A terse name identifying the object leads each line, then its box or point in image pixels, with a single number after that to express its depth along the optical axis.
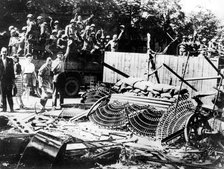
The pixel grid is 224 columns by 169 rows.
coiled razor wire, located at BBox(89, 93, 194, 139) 6.67
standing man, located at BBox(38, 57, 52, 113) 9.48
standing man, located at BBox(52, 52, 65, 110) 10.05
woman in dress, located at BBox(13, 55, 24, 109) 9.90
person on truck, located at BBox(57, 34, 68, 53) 13.24
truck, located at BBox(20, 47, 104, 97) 12.88
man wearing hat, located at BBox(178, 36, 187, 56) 16.92
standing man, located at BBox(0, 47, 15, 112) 9.38
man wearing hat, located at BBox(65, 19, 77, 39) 13.81
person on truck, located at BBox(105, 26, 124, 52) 15.76
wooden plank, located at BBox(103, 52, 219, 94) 11.92
